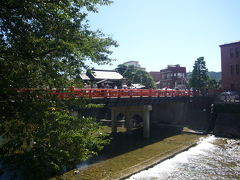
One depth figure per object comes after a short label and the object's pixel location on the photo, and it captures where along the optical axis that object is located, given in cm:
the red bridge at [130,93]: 1759
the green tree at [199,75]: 4012
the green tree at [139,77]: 5825
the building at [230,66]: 3672
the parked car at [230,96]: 3090
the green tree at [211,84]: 4671
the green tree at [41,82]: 462
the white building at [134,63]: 10969
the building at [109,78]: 3325
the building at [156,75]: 8374
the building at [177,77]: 6000
